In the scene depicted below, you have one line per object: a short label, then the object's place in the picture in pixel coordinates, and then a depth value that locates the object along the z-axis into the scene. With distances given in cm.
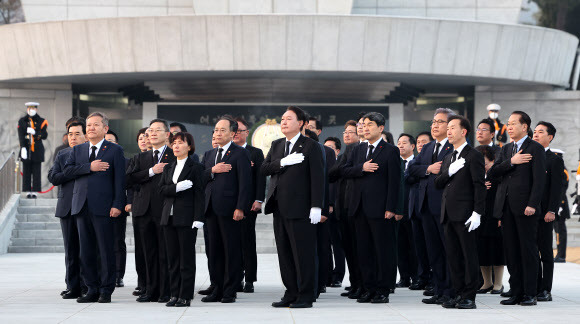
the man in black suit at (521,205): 1595
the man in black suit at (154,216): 1647
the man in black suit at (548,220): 1662
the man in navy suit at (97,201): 1644
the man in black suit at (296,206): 1567
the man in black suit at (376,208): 1658
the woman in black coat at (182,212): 1581
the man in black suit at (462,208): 1530
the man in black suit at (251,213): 1838
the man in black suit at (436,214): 1621
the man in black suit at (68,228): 1692
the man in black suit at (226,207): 1659
